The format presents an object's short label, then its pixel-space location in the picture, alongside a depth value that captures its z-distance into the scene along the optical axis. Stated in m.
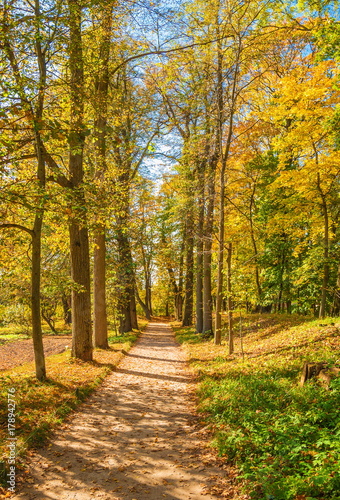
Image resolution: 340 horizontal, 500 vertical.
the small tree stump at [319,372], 5.53
